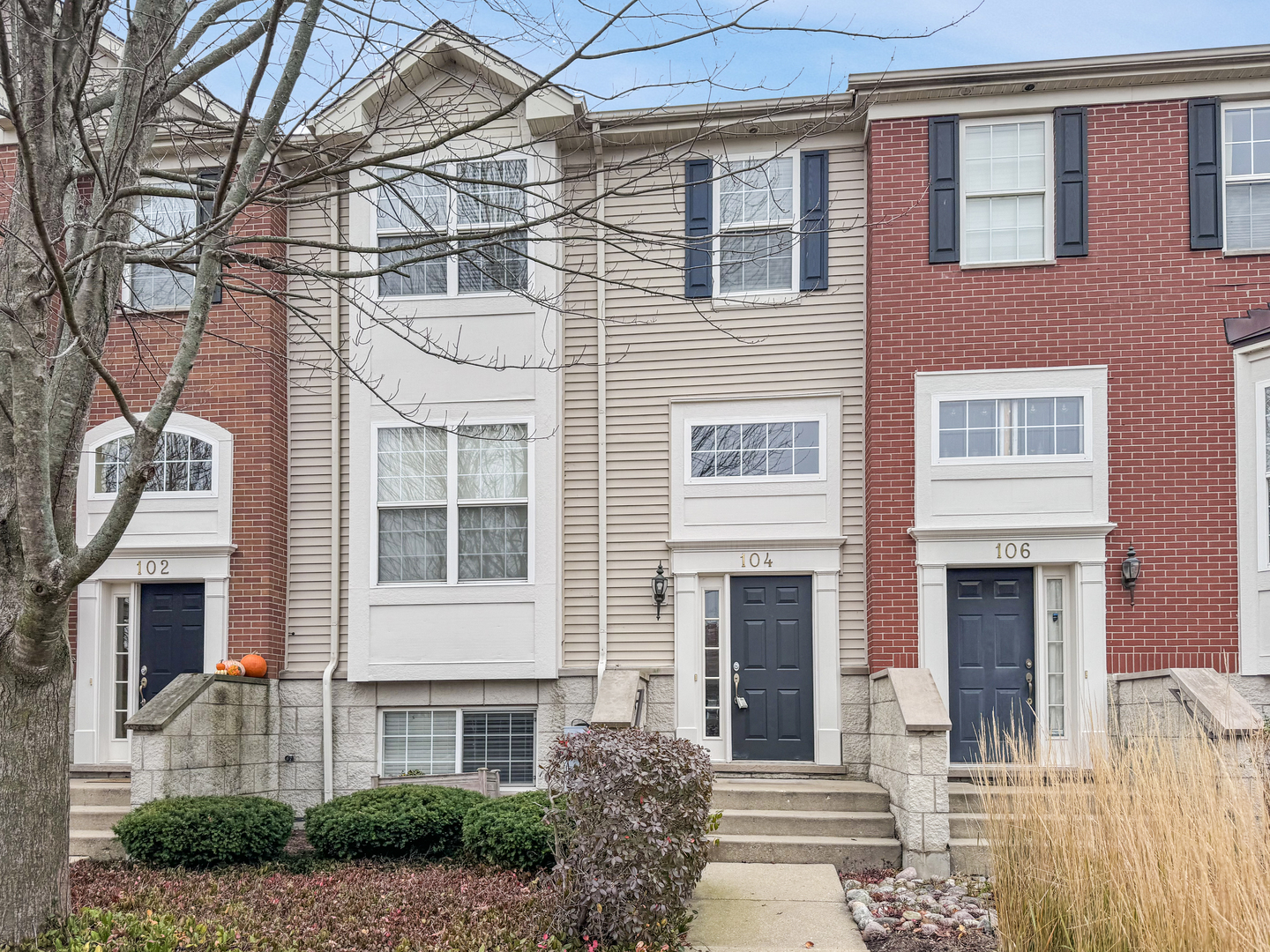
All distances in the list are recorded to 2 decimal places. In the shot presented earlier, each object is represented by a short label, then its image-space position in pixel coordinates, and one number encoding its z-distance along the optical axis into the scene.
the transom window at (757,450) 11.15
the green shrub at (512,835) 7.91
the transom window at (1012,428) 10.48
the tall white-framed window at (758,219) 11.36
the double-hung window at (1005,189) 10.75
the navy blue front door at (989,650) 10.47
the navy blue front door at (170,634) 11.62
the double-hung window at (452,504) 11.31
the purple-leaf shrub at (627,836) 6.14
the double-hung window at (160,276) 11.76
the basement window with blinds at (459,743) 11.23
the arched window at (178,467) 11.62
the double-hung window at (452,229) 11.30
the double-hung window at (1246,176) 10.42
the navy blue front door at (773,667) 10.93
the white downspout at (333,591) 11.23
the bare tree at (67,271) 5.57
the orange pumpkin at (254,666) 11.09
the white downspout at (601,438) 11.23
